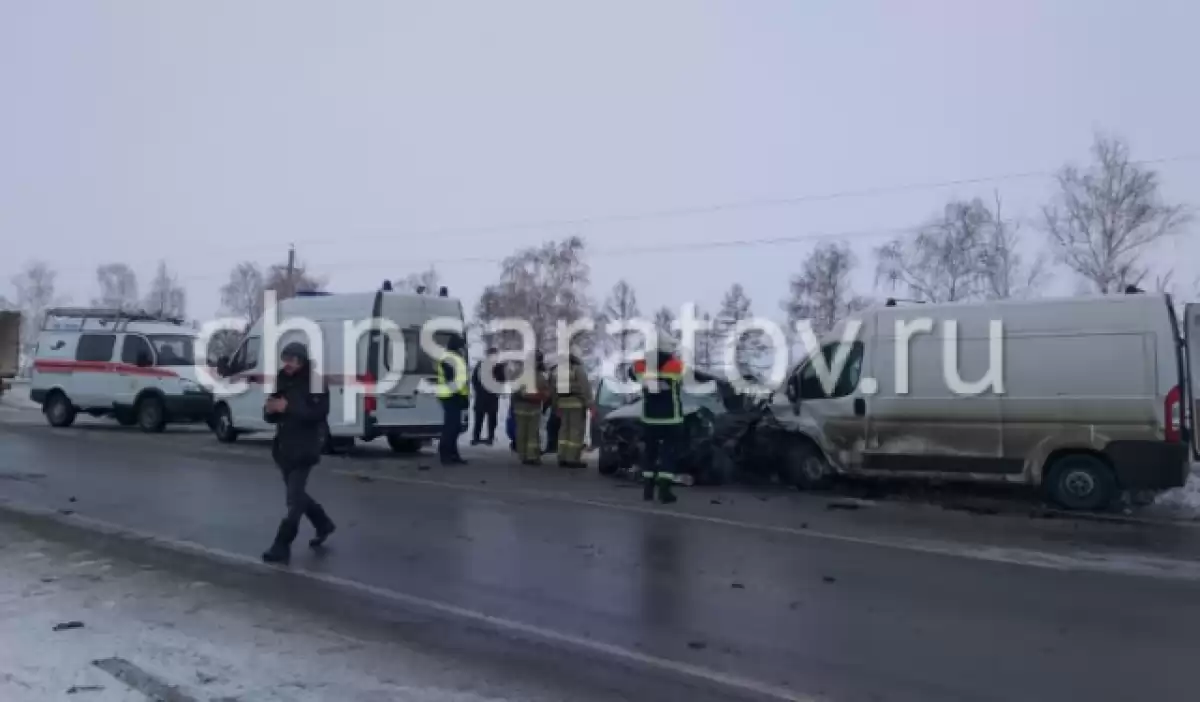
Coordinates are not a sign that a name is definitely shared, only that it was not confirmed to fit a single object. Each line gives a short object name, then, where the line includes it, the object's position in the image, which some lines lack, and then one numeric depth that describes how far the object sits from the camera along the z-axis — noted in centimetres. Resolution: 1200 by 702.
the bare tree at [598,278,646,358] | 7956
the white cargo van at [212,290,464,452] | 1677
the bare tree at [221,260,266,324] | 9919
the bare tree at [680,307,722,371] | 5999
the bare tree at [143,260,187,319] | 10425
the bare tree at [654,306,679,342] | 7156
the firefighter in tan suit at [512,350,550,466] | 1644
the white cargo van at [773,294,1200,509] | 1104
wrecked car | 1396
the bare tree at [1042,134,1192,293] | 4028
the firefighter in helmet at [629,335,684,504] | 1199
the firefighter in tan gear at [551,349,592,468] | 1608
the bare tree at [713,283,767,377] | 4338
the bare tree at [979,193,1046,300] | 4606
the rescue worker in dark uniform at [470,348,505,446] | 1859
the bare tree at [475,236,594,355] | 6400
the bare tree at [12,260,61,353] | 10262
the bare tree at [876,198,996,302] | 4791
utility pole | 4594
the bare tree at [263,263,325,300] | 6763
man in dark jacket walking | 842
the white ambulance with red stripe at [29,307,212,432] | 2200
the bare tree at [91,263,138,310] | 11094
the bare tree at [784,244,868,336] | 6066
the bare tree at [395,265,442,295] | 8412
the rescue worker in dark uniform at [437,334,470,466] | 1639
